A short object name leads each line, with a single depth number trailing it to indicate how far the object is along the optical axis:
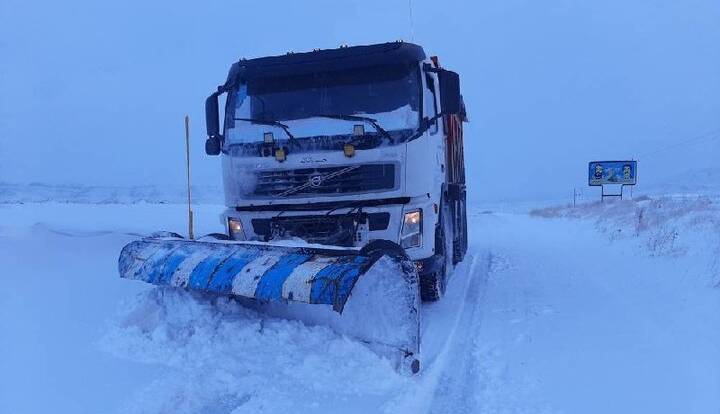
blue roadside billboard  45.84
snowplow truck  5.05
